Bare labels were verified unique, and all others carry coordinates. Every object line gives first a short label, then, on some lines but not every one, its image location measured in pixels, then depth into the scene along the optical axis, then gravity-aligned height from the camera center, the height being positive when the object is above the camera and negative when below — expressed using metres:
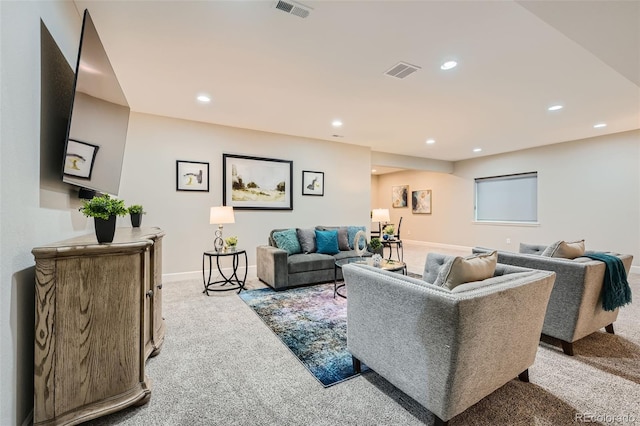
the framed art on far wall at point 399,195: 9.54 +0.66
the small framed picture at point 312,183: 5.49 +0.61
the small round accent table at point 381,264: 3.30 -0.63
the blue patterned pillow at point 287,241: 4.32 -0.44
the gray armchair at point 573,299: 2.16 -0.66
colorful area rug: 2.05 -1.10
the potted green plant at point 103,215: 1.56 -0.02
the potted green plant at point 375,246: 3.86 -0.44
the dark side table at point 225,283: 3.76 -1.06
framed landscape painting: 4.75 +0.54
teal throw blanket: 2.26 -0.57
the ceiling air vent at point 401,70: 2.76 +1.47
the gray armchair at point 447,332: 1.31 -0.62
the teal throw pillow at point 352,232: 4.94 -0.33
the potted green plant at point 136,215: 2.94 -0.04
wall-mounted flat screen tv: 1.62 +0.60
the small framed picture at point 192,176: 4.39 +0.58
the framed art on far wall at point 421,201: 8.82 +0.43
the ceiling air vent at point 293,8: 1.94 +1.45
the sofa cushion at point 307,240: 4.50 -0.43
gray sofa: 3.92 -0.78
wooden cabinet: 1.35 -0.62
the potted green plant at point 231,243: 4.00 -0.44
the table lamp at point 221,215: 3.86 -0.04
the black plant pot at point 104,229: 1.56 -0.10
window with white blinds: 6.52 +0.43
